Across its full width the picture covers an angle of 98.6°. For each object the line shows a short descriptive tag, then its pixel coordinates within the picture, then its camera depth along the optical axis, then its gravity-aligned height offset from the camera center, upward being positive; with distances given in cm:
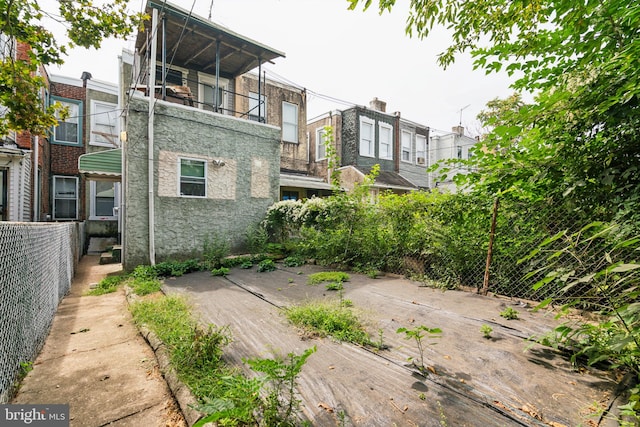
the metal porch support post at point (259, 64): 927 +490
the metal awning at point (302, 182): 1186 +130
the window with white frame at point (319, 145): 1561 +372
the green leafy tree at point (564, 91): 235 +110
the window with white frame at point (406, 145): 1716 +423
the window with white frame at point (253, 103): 1279 +502
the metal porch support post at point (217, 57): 815 +456
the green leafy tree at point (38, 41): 409 +260
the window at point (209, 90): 1073 +473
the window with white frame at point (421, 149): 1780 +414
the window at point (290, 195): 1278 +73
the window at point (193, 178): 792 +91
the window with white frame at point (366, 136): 1535 +428
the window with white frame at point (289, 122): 1401 +456
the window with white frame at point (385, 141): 1606 +423
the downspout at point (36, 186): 873 +67
